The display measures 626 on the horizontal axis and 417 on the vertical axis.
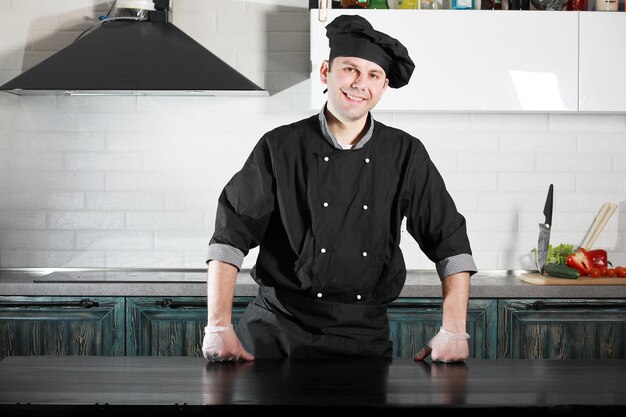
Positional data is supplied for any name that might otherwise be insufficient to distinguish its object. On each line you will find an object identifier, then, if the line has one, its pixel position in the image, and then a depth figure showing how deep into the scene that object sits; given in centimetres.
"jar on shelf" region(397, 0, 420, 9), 445
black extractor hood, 407
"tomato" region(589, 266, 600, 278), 431
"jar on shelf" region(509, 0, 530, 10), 447
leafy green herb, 441
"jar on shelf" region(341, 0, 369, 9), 440
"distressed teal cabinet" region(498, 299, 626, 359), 409
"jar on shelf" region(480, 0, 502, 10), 448
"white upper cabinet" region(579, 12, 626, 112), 431
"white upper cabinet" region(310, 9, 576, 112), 428
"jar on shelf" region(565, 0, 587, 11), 451
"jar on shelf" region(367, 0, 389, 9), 443
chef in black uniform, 282
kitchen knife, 449
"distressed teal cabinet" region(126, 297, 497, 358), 407
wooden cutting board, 418
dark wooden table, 199
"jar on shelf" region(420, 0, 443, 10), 443
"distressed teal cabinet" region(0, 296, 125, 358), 406
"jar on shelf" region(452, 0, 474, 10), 440
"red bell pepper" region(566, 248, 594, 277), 434
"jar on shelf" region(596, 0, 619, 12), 444
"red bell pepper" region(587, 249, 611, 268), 445
